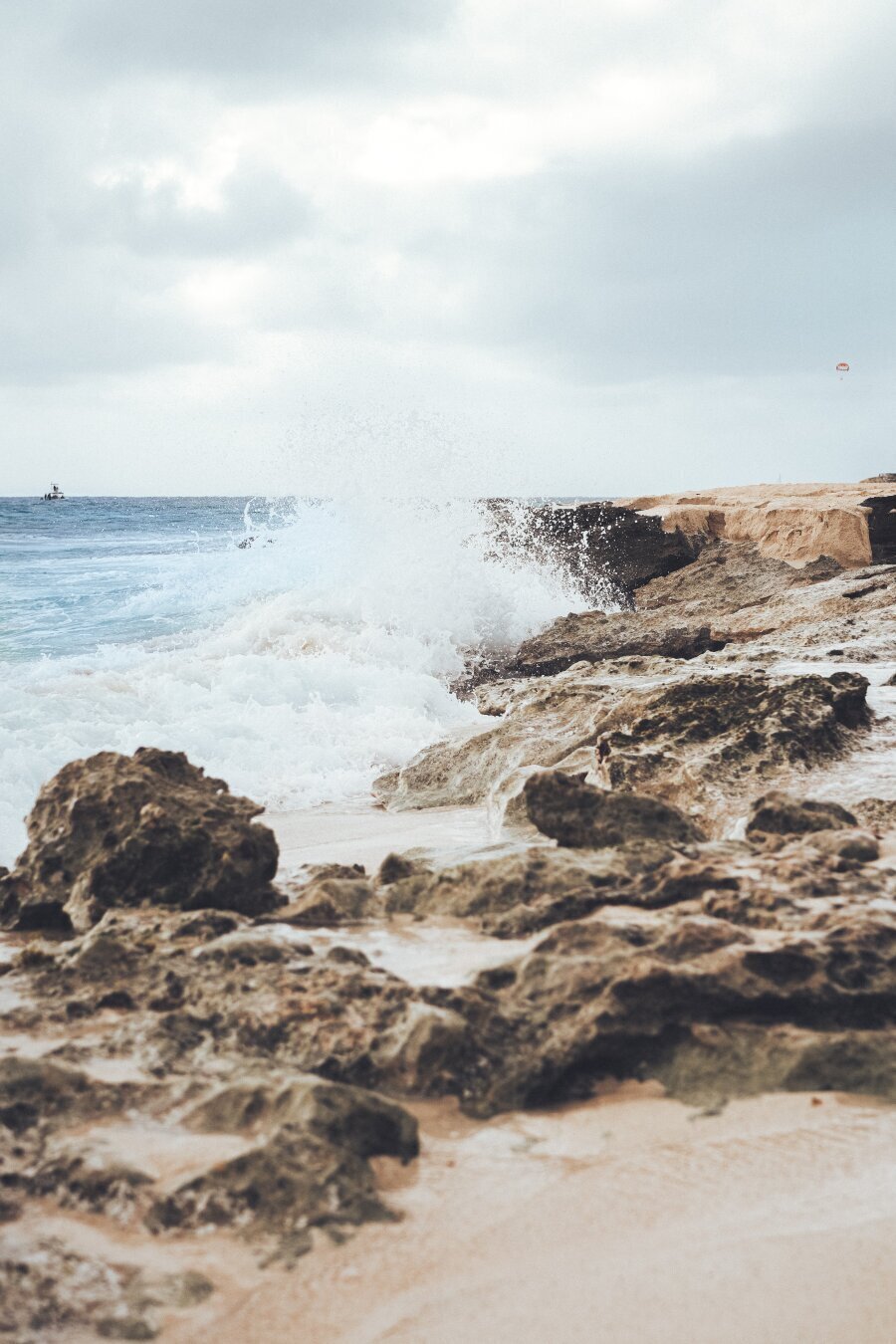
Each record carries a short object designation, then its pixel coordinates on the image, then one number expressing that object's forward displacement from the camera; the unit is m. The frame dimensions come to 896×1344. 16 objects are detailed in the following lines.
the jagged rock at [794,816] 2.96
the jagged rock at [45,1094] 1.84
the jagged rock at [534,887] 2.51
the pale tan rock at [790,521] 10.95
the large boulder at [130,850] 2.82
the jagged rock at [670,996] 2.02
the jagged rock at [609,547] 12.25
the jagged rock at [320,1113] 1.77
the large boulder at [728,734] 3.61
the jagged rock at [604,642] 8.00
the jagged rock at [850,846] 2.67
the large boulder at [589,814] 2.94
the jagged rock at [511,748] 4.95
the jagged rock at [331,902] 2.68
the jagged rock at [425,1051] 1.99
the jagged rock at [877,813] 3.17
